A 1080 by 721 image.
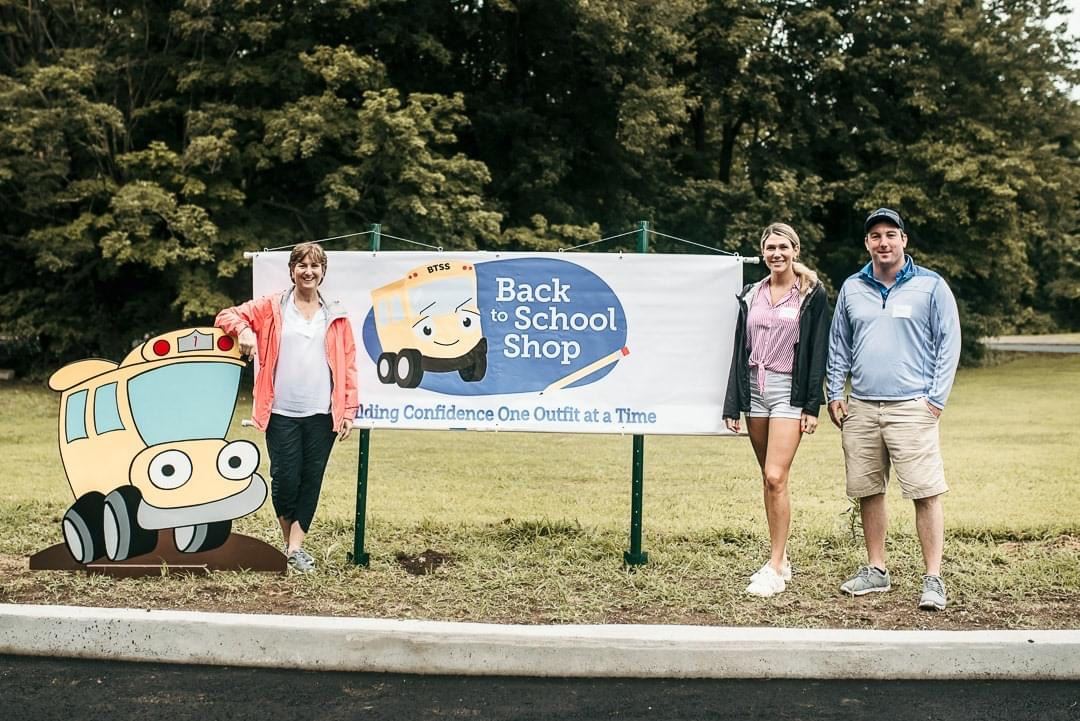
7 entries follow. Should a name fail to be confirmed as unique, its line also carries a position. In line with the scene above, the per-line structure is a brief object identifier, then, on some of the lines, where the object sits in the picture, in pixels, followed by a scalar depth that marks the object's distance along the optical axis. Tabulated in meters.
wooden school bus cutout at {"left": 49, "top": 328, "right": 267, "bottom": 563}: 5.29
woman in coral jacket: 5.30
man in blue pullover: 4.89
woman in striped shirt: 5.05
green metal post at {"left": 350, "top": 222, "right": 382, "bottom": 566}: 5.68
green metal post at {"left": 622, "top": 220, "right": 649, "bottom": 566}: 5.79
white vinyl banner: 5.73
